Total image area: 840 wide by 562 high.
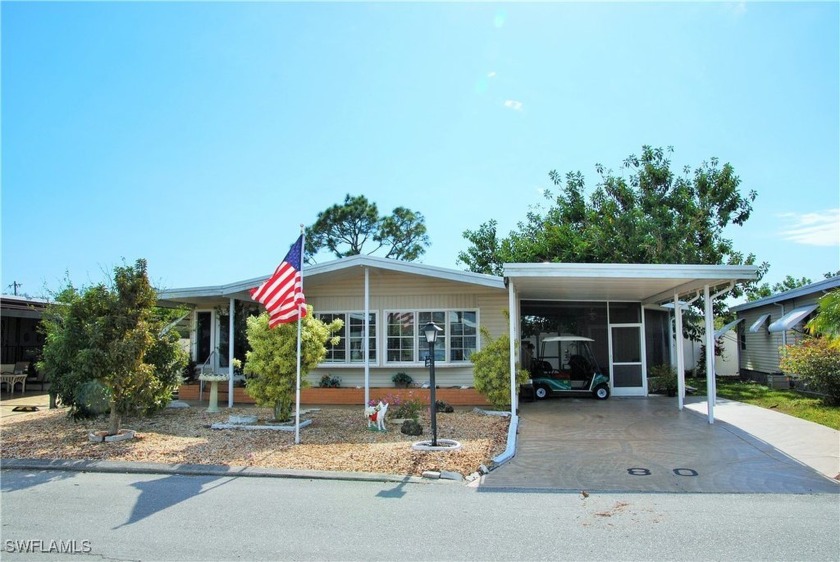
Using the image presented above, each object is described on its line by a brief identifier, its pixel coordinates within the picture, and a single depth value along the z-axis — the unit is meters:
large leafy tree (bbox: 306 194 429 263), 34.28
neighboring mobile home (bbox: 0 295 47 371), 16.60
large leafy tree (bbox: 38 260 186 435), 8.73
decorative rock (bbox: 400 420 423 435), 9.52
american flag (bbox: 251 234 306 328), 9.19
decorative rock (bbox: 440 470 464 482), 6.93
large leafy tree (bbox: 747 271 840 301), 40.22
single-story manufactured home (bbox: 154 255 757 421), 12.42
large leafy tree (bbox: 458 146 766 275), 19.44
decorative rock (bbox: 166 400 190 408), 13.08
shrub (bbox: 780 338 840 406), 12.88
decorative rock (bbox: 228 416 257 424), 10.62
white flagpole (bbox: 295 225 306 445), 8.81
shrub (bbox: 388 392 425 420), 10.29
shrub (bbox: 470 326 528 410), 11.48
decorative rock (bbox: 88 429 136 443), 9.01
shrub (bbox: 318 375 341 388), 14.04
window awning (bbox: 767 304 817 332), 16.35
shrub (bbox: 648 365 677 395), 15.23
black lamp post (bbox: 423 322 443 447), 8.19
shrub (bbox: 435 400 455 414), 11.95
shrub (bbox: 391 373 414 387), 13.74
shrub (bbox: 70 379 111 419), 9.43
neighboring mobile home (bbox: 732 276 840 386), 16.59
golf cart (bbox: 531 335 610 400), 14.33
